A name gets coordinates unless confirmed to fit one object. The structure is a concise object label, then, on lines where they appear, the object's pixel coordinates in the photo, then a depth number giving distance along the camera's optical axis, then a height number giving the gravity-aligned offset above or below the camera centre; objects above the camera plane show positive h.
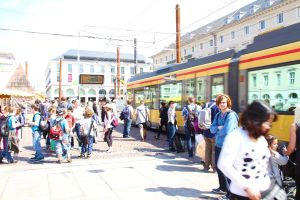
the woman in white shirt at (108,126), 9.84 -0.84
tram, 7.00 +0.72
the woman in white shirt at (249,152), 2.37 -0.42
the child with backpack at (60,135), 8.16 -0.93
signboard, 24.83 +1.76
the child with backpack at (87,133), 8.73 -0.96
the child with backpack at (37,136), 8.48 -1.01
